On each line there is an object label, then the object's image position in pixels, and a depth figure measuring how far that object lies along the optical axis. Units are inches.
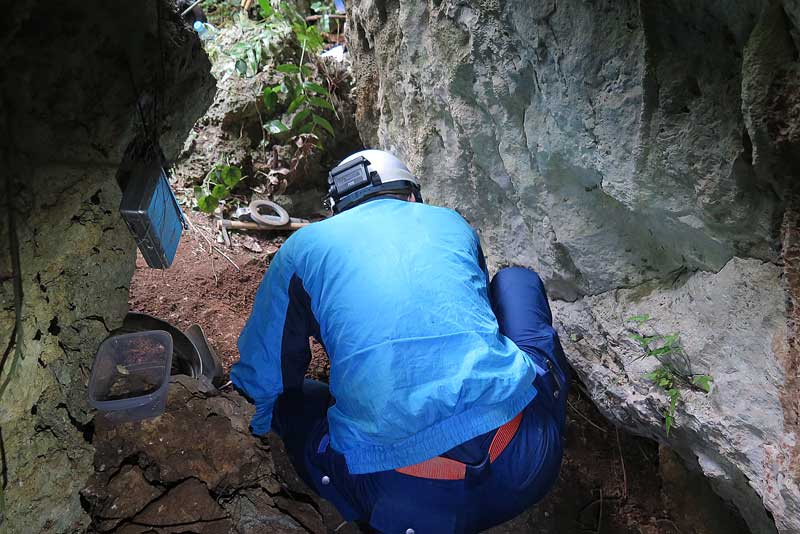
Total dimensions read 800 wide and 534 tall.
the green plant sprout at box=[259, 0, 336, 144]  167.0
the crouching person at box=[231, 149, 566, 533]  68.8
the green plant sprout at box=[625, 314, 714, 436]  74.1
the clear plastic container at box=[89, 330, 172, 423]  77.7
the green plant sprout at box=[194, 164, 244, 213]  156.5
